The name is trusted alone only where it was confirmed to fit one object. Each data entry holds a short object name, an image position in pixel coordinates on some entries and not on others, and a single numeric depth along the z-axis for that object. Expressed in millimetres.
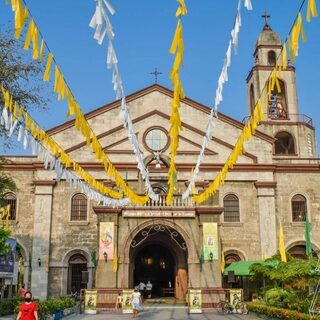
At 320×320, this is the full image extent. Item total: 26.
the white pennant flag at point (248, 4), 5319
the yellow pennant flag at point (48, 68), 6383
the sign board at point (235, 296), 18249
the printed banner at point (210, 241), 19255
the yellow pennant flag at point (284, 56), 6340
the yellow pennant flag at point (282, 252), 16872
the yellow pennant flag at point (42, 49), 6097
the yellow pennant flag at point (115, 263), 18917
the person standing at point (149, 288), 23415
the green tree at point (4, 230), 13762
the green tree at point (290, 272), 14236
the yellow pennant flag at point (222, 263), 22017
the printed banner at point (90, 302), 17665
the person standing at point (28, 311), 9373
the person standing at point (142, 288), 22965
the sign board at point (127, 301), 17677
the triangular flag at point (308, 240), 18620
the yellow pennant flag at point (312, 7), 5316
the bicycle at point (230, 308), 17847
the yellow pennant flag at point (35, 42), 5744
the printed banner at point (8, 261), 14820
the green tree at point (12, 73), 15415
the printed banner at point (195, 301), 17640
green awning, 20060
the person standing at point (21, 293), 16517
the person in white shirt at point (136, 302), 16128
